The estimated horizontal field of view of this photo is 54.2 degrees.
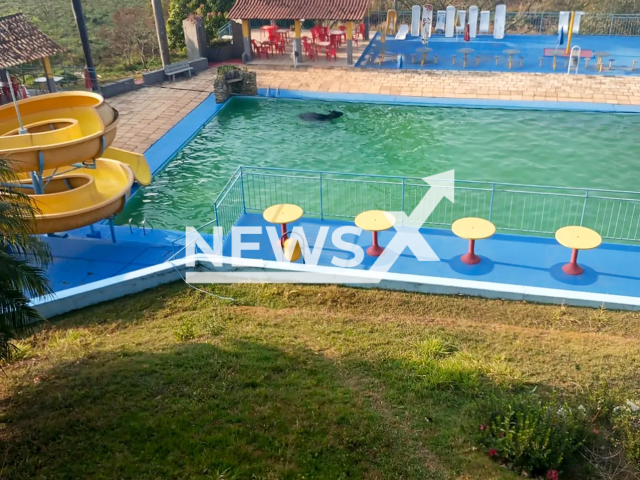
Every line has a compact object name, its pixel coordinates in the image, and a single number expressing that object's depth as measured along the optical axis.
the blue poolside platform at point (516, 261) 12.85
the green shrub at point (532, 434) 7.07
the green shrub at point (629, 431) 7.06
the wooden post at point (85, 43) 23.14
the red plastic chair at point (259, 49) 30.56
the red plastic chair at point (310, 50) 29.90
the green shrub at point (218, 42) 30.11
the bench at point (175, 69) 26.92
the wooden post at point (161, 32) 26.56
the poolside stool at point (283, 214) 13.98
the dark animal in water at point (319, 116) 23.62
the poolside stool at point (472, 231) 13.16
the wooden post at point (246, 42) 29.23
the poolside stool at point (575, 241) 12.62
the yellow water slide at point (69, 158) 12.96
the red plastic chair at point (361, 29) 33.68
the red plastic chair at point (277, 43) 30.61
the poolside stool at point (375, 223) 13.62
